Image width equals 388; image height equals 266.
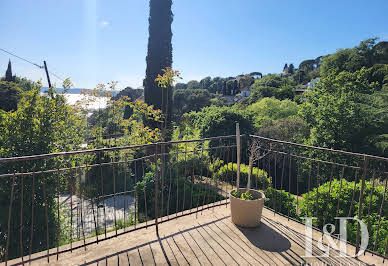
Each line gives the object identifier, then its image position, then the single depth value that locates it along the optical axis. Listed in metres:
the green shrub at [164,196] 6.14
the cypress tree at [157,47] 11.39
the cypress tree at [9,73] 25.62
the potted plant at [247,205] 3.09
